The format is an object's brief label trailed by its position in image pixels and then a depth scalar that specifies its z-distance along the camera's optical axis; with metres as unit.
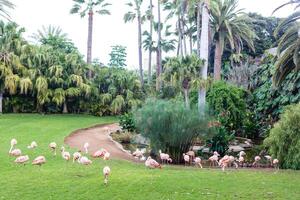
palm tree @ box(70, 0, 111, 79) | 34.31
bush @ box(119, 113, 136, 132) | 21.48
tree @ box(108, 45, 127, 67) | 46.72
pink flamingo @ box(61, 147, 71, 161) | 11.22
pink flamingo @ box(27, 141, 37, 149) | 13.13
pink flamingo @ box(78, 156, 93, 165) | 10.47
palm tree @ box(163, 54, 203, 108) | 22.00
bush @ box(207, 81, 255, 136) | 22.94
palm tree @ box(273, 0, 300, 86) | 12.99
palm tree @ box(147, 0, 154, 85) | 38.34
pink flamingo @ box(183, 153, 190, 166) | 12.74
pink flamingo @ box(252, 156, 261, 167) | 13.40
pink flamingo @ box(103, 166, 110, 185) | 8.56
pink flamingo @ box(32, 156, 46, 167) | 10.30
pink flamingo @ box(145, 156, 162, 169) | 10.85
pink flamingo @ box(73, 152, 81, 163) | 10.91
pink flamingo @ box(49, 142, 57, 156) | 12.52
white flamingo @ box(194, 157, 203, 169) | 12.26
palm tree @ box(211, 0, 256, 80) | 29.06
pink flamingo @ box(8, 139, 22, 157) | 11.32
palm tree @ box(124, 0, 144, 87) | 37.10
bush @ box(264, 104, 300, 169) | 12.47
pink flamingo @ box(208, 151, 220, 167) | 13.84
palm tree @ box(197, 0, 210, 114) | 22.02
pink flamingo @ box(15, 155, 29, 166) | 10.35
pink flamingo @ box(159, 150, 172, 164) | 12.57
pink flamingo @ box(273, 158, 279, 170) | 12.15
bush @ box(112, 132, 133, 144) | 20.09
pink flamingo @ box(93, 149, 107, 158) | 11.85
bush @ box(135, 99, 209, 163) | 14.13
